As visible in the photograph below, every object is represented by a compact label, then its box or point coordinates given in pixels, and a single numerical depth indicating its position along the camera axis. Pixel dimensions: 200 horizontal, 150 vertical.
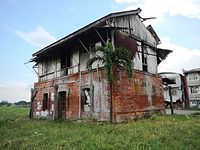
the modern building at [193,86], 39.95
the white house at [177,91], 38.48
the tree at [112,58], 11.37
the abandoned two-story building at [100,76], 12.48
